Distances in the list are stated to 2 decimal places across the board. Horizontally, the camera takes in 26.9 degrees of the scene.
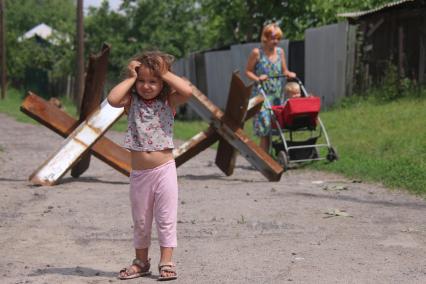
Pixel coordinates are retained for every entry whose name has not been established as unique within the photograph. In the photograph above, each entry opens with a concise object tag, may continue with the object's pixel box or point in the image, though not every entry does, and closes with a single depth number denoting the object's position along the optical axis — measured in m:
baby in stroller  11.70
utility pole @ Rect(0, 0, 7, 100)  40.46
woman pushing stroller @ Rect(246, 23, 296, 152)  11.38
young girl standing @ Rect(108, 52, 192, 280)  5.36
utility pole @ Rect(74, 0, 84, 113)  27.02
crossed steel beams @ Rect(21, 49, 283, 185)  9.30
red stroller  11.09
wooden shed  18.05
